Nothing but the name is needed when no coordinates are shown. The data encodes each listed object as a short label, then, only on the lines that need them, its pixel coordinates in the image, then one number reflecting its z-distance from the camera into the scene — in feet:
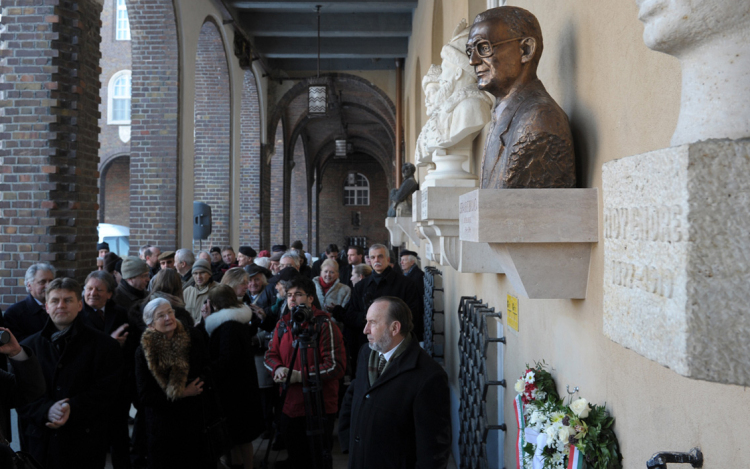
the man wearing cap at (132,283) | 16.49
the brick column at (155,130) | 28.71
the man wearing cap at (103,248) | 30.47
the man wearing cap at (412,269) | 25.15
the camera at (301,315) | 13.00
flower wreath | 5.77
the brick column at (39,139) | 17.58
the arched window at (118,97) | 73.97
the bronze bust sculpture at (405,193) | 25.00
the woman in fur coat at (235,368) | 14.14
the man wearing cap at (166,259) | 21.75
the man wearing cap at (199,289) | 16.96
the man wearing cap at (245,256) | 27.78
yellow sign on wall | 10.06
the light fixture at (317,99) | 40.98
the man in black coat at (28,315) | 13.67
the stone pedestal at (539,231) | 5.98
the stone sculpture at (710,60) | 2.86
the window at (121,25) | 73.26
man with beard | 8.84
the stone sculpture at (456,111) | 11.18
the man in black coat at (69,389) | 11.00
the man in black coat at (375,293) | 19.84
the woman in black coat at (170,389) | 12.16
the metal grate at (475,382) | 11.53
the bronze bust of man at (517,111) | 6.36
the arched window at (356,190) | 118.73
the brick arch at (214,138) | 37.55
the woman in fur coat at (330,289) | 21.15
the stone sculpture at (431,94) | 12.77
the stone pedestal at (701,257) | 2.66
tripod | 13.17
